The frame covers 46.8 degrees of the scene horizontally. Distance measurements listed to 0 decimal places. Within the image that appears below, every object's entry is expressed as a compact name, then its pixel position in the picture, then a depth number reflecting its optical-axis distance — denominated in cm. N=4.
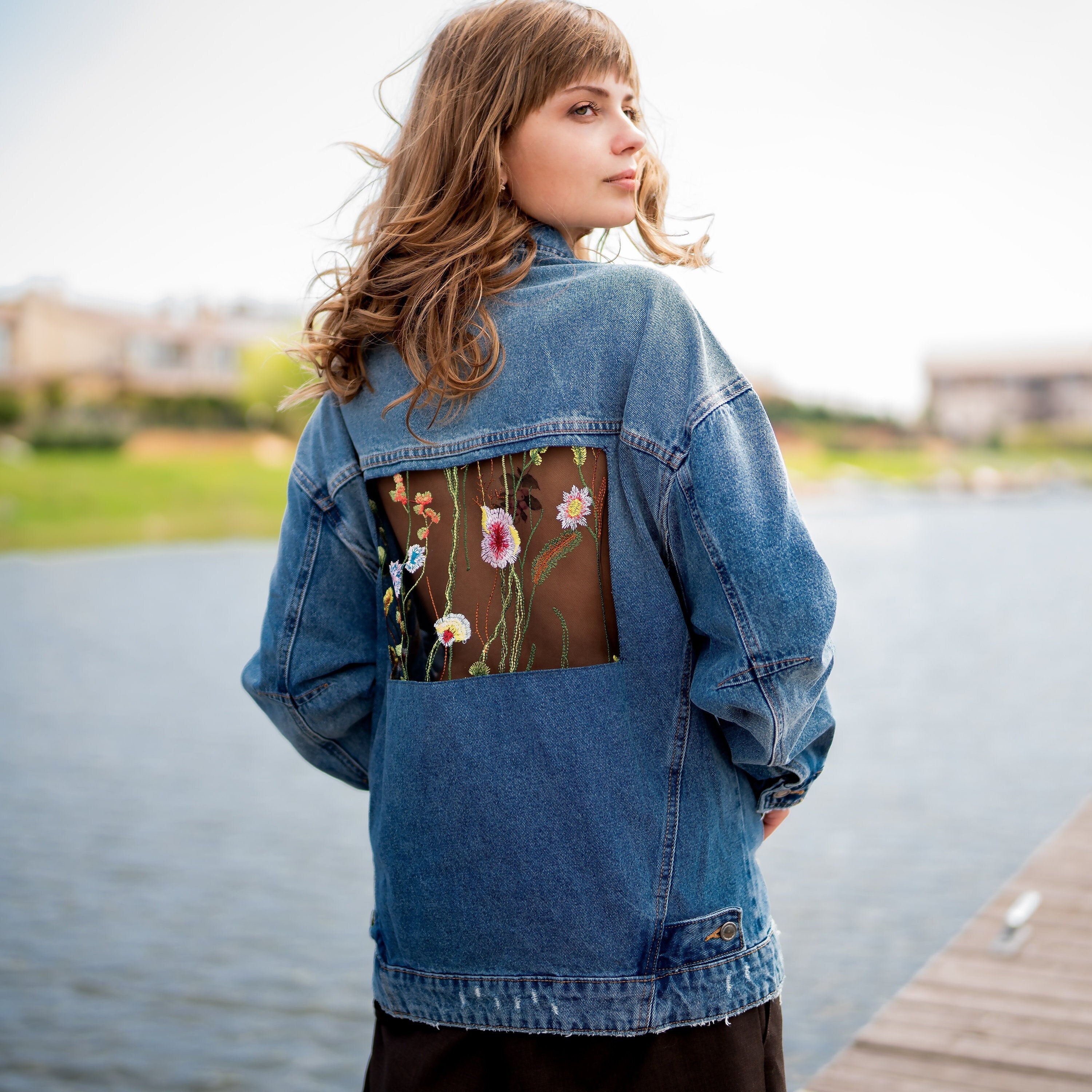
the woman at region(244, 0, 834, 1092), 92
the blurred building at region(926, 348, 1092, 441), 3472
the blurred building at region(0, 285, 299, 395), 2659
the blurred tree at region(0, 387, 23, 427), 2544
